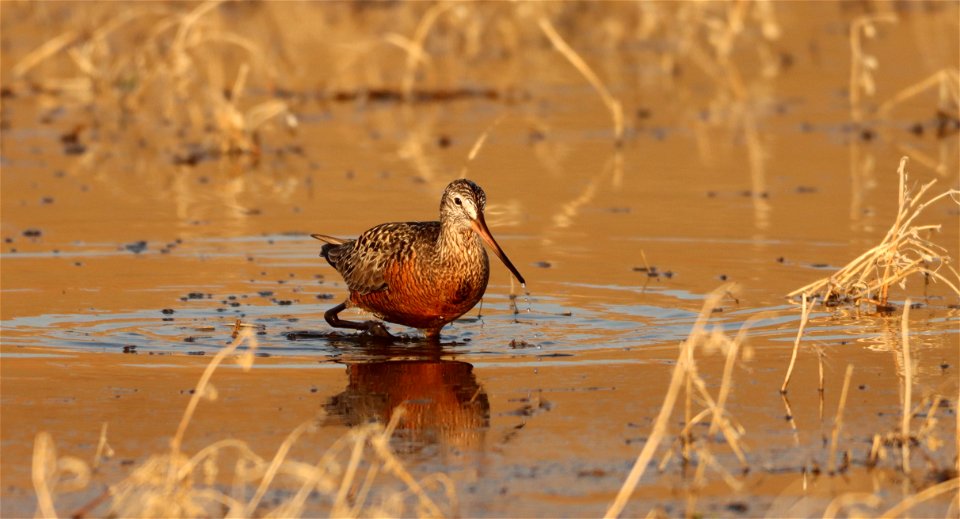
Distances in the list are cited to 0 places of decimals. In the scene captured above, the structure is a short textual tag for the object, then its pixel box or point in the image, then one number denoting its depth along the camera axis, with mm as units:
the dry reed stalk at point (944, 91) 16594
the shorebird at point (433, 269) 10406
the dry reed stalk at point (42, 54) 19234
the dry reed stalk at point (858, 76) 16938
